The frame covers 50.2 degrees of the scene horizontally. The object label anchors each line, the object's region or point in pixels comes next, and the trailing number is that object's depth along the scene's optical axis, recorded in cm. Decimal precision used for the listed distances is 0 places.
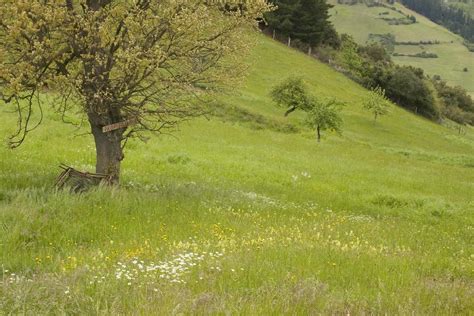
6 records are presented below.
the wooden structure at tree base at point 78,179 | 1243
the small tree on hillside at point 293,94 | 5272
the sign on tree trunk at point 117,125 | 1266
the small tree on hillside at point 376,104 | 6397
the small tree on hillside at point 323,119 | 4459
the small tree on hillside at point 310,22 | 8851
